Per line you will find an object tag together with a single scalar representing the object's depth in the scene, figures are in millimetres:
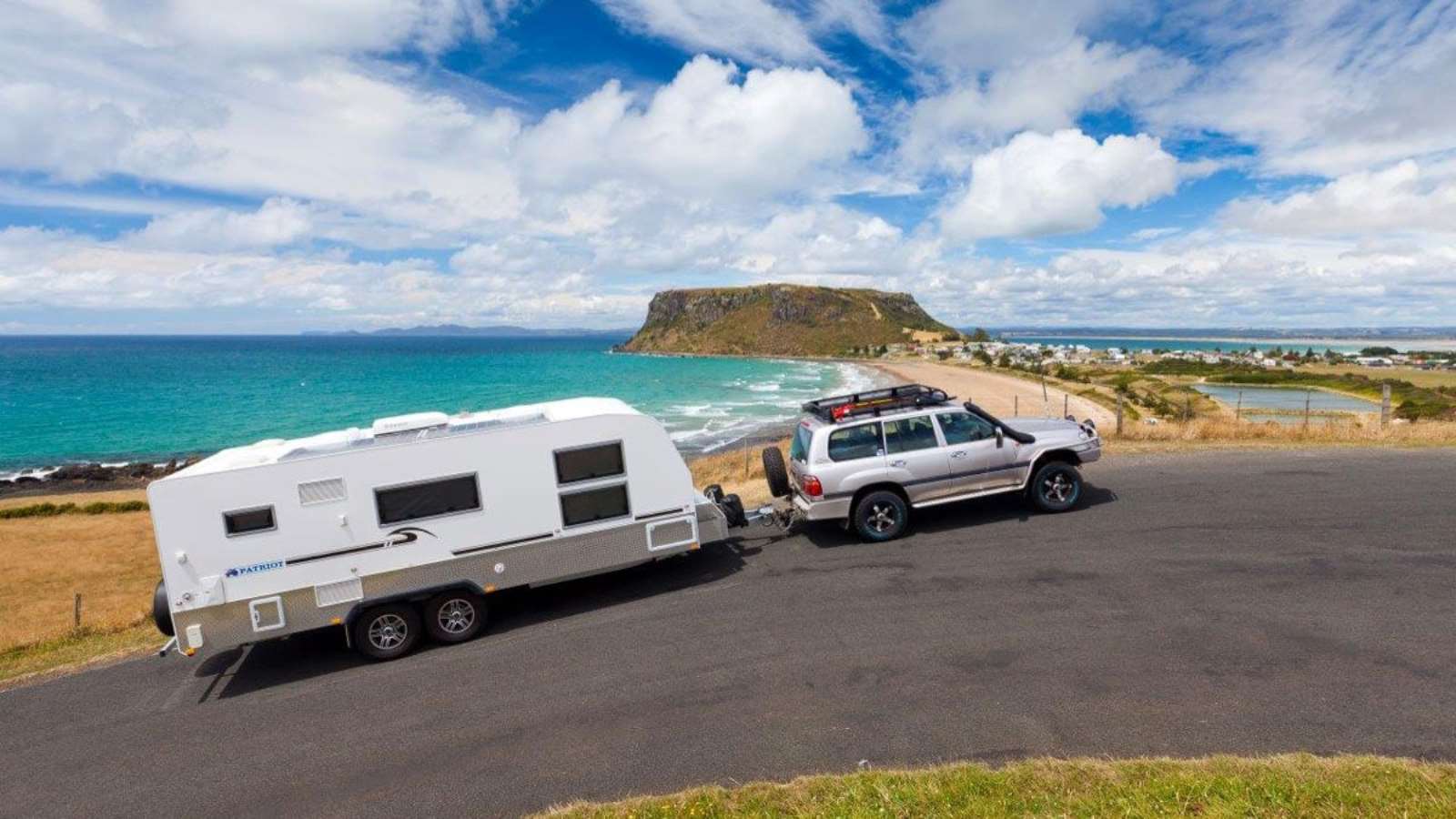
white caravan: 7965
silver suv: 10719
